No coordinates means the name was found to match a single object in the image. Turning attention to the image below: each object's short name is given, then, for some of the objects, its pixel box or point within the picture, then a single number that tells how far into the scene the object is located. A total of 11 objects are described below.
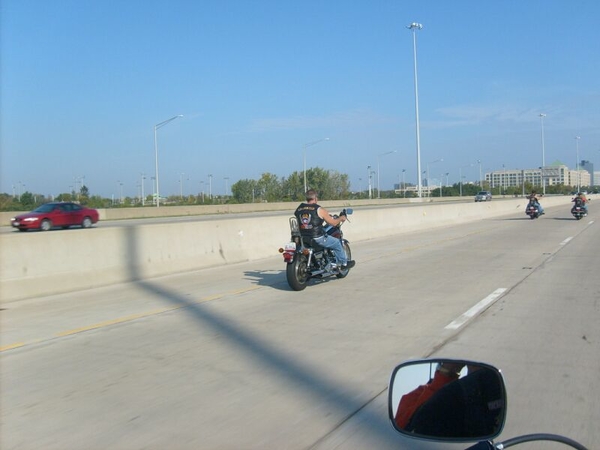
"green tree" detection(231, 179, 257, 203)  108.47
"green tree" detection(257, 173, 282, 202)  112.18
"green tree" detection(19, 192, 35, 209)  57.62
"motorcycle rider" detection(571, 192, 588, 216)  33.84
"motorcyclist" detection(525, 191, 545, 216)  34.81
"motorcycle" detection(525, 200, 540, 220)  35.66
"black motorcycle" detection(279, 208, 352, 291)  11.31
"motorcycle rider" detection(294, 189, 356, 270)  11.69
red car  32.34
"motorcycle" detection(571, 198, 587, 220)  34.28
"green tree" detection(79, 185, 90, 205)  68.30
